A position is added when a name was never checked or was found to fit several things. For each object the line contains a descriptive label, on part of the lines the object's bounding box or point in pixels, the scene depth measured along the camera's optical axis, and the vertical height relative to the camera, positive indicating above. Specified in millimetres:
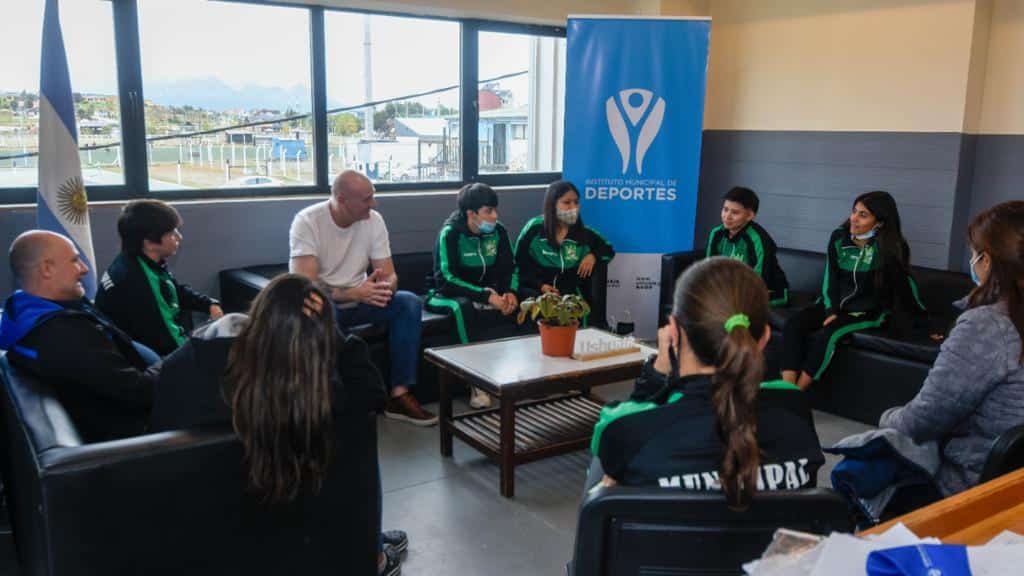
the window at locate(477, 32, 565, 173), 5602 +359
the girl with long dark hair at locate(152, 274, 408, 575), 1854 -612
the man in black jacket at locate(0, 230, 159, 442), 2143 -546
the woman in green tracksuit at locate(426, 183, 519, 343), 4297 -638
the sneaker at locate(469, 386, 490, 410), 4023 -1256
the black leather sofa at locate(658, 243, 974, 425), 3756 -998
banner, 5070 +121
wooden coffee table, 3066 -927
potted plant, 3363 -709
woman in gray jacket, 1888 -512
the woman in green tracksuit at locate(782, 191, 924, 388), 4016 -712
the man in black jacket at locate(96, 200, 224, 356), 3104 -521
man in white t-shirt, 3910 -641
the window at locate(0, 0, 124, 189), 3920 +286
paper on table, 868 -449
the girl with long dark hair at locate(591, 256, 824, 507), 1407 -481
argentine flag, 3549 -24
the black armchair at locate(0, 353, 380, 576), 1686 -828
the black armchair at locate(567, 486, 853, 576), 1355 -646
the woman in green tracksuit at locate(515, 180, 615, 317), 4617 -565
